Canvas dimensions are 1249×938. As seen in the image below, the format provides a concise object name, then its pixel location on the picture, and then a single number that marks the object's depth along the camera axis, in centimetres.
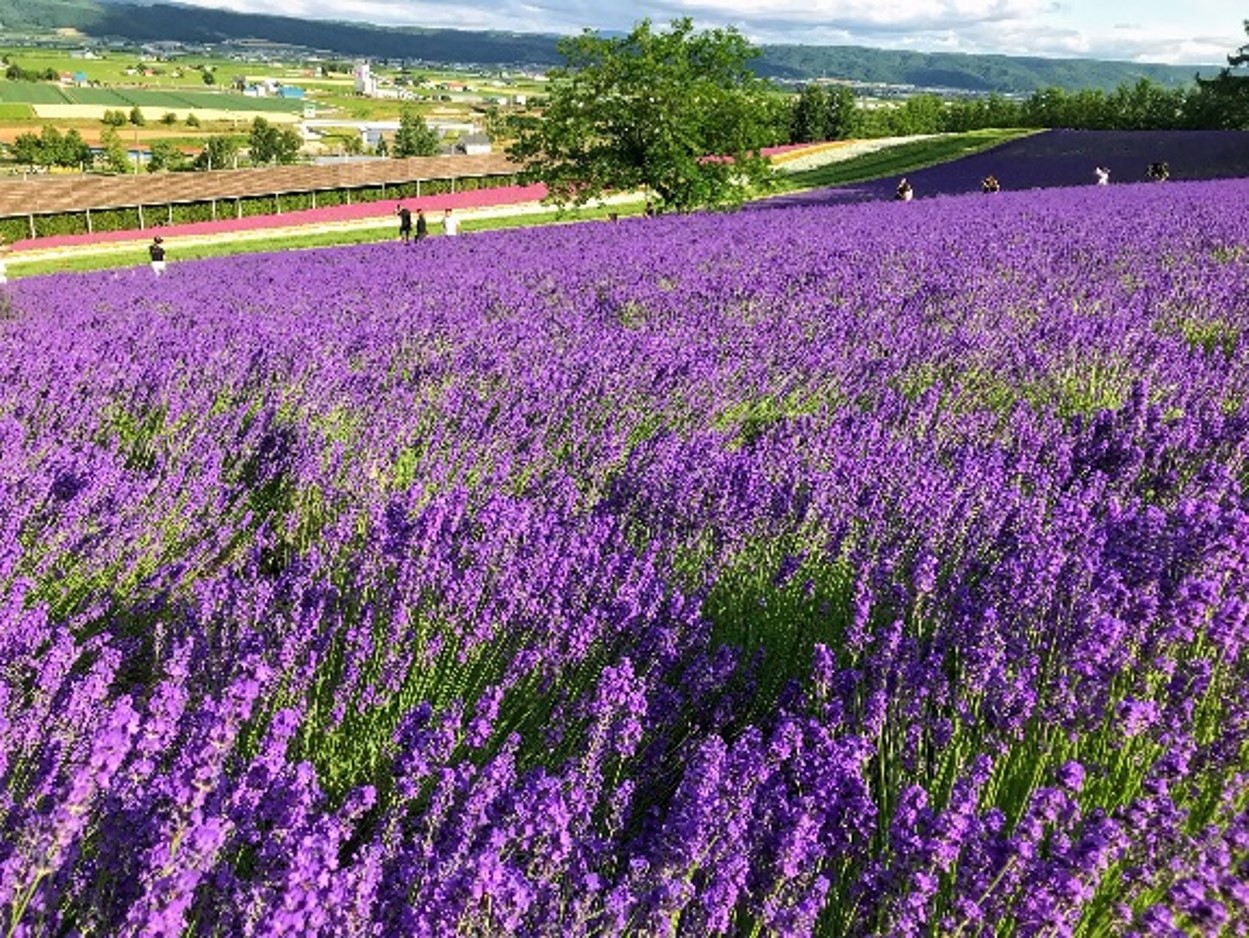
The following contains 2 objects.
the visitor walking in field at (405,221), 2220
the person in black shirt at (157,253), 1742
